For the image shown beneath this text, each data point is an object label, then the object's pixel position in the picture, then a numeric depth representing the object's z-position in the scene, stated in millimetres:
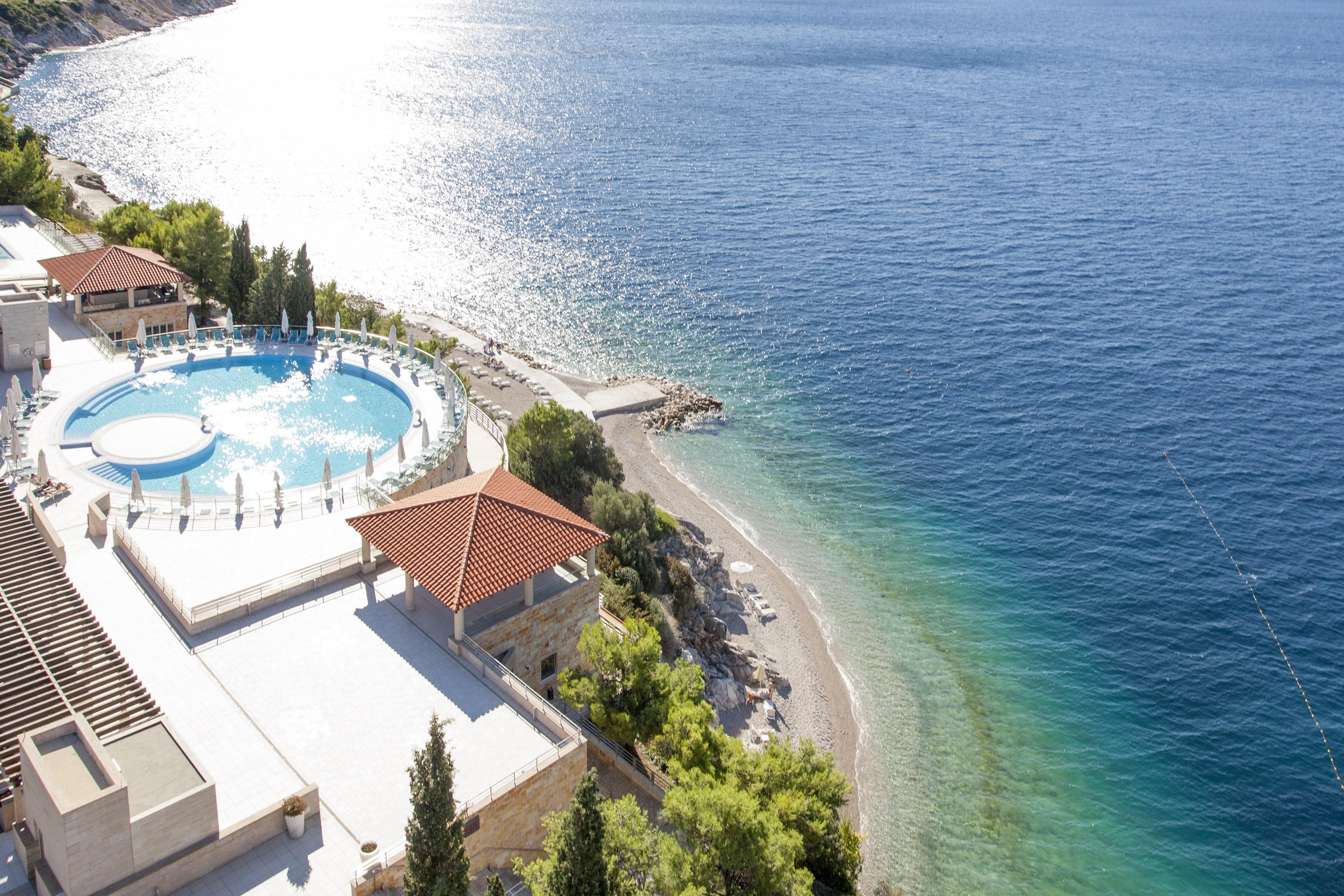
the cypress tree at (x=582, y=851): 21891
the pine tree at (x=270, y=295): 56344
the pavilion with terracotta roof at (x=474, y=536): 32250
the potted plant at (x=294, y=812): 25000
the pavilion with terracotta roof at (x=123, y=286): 54156
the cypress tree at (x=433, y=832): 21531
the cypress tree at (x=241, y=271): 60344
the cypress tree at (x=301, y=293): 56312
